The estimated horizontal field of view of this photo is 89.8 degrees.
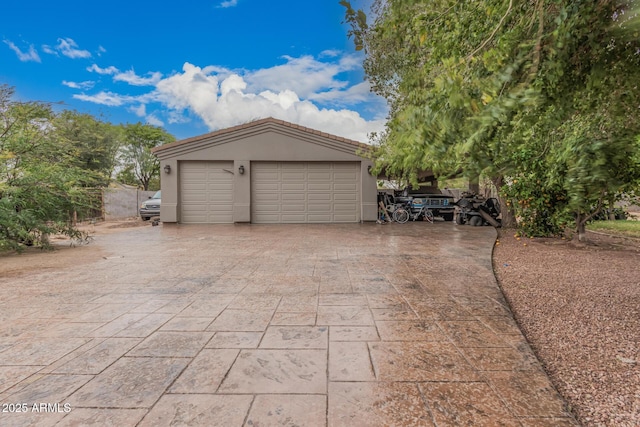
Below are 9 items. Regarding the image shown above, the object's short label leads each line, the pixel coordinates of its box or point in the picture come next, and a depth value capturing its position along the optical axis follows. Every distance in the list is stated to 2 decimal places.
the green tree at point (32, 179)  6.03
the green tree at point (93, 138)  15.88
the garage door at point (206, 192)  12.06
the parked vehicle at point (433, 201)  13.71
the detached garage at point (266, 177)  11.85
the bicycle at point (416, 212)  13.45
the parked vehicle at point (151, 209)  14.25
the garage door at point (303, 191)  12.23
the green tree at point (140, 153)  23.59
